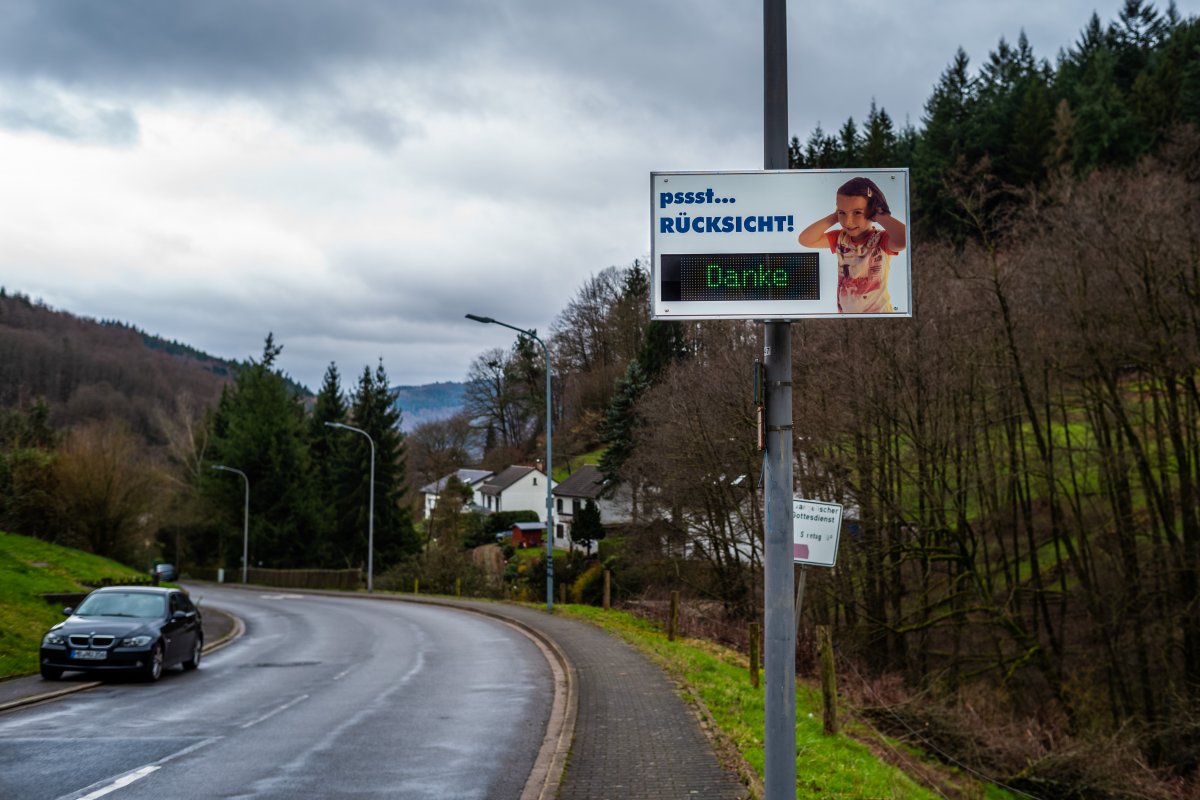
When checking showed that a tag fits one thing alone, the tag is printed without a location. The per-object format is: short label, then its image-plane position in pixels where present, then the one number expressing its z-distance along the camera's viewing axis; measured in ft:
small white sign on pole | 29.09
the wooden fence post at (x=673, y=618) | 73.51
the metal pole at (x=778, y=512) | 18.85
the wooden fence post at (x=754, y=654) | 49.24
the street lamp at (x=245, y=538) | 204.85
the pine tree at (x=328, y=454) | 218.59
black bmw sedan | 51.03
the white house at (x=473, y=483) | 323.98
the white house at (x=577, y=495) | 214.07
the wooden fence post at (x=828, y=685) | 39.56
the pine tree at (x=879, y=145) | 189.88
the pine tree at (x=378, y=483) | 209.15
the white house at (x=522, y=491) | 284.82
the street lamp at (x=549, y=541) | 100.37
